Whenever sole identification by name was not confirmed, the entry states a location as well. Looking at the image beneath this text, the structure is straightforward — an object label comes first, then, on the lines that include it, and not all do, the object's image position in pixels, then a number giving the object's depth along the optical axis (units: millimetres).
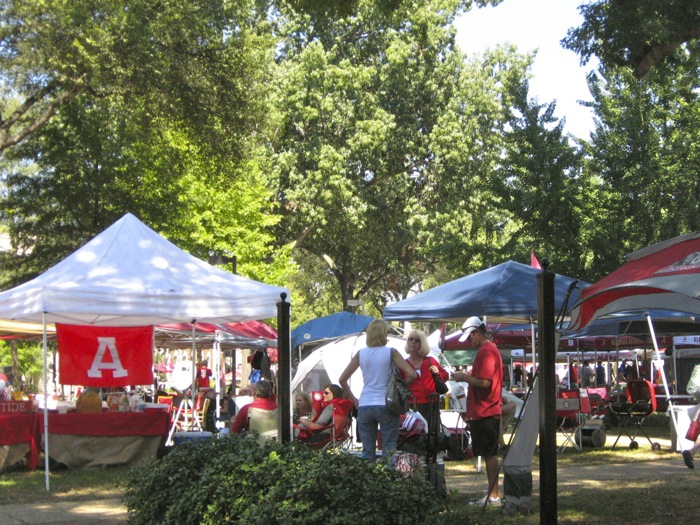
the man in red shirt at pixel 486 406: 8242
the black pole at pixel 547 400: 5934
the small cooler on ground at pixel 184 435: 10466
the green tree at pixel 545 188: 26094
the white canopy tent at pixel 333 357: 16750
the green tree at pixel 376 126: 34469
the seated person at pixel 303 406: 11938
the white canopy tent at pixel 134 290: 11328
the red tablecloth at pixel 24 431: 12109
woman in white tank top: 8148
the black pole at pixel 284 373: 7840
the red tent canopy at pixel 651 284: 7195
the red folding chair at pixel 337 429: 10852
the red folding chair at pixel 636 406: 14336
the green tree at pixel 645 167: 24547
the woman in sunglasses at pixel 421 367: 9875
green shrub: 5223
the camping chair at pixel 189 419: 14982
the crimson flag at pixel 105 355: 12914
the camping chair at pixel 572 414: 13609
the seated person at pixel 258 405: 10754
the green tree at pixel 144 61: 20047
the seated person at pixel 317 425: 10883
